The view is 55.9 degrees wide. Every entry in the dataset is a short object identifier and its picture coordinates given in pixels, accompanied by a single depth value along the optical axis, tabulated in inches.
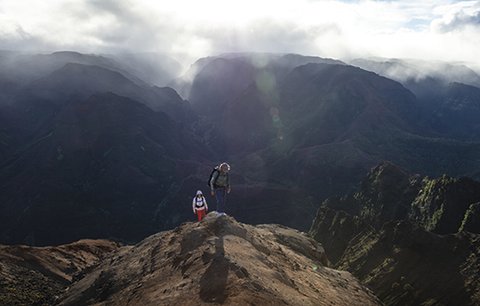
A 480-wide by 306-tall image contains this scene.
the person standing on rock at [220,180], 832.3
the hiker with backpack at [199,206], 910.4
